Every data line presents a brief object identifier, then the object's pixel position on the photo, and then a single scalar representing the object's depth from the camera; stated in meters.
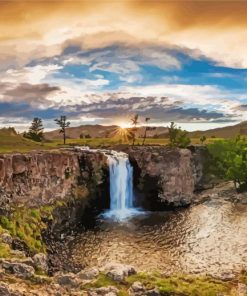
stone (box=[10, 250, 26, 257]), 22.20
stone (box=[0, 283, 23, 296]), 15.62
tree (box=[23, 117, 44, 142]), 65.78
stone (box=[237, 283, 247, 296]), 21.57
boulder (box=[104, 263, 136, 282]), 20.54
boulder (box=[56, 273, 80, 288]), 18.52
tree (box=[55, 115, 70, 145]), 66.09
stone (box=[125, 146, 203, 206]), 43.97
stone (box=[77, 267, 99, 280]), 20.70
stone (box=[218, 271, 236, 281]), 24.54
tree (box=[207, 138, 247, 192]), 50.73
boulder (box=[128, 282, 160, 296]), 18.70
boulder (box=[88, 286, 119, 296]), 17.99
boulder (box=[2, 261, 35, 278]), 18.36
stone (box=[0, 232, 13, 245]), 24.94
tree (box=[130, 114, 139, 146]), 66.83
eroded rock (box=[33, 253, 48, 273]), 22.24
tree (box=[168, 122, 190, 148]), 58.62
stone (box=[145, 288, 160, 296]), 18.76
